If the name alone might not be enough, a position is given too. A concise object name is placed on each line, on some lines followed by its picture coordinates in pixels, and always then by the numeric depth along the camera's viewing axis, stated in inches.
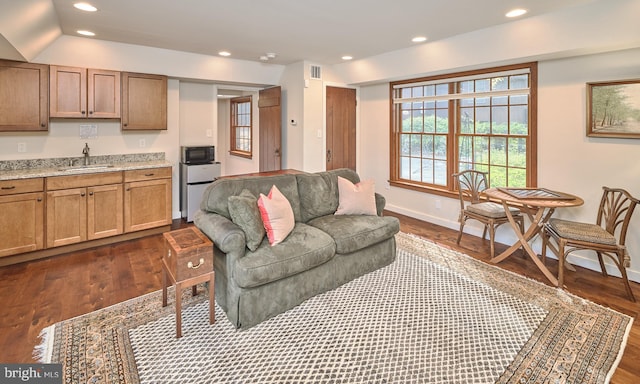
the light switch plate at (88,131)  171.0
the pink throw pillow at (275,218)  105.3
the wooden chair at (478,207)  147.2
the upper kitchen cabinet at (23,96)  140.4
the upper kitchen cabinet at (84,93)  152.7
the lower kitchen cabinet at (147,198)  165.2
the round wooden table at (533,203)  123.3
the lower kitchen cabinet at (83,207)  145.2
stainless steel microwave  202.5
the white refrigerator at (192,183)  201.1
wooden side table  88.1
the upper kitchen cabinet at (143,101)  171.5
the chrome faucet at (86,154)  170.6
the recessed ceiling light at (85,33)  152.9
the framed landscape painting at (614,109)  121.7
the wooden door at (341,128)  225.9
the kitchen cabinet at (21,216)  134.0
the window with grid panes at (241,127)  293.8
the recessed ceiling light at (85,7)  118.4
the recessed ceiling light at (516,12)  125.3
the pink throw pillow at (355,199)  137.6
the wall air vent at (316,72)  213.5
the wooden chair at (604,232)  112.8
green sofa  93.7
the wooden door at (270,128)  226.5
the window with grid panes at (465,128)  159.0
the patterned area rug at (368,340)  75.9
